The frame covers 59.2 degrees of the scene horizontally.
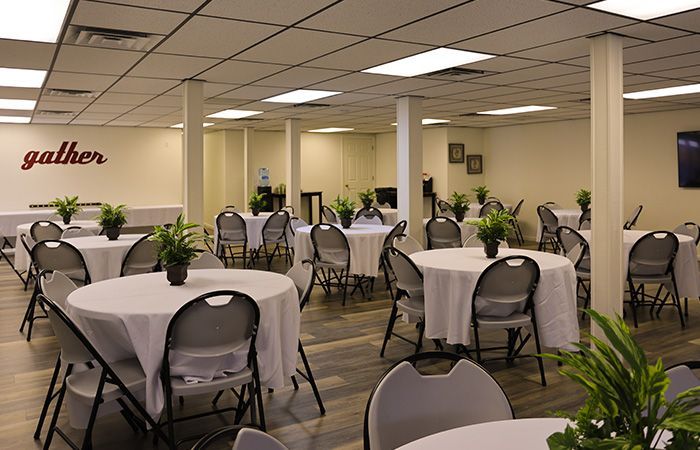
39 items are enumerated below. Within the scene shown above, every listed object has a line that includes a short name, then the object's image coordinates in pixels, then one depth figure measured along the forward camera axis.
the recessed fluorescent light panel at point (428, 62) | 5.60
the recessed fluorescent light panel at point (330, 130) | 14.78
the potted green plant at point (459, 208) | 9.06
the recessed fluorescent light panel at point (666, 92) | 8.00
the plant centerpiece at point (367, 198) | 10.04
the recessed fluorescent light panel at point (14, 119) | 11.23
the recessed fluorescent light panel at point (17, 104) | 8.88
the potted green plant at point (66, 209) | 8.05
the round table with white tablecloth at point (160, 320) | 3.15
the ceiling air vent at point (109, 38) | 4.60
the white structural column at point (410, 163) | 8.73
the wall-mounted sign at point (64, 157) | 12.66
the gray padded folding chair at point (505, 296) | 4.33
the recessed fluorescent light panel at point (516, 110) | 10.27
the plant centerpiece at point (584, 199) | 10.65
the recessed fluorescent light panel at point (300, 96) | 8.21
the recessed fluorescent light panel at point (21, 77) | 6.34
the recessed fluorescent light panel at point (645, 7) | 4.03
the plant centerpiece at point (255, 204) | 10.05
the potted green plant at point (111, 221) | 6.48
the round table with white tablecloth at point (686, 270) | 6.27
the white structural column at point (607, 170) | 4.84
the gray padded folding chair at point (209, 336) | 3.05
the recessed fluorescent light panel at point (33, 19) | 3.95
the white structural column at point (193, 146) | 7.05
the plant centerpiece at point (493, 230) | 5.01
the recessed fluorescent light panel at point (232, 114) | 10.39
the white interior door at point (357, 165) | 16.33
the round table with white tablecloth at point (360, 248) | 7.40
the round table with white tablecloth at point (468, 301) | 4.52
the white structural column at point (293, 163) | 11.94
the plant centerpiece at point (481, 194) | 11.69
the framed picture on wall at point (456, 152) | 14.05
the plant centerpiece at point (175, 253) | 3.88
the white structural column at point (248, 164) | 13.78
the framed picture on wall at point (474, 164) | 14.36
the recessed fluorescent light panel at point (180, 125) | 12.80
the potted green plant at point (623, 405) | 1.13
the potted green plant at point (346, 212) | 8.05
